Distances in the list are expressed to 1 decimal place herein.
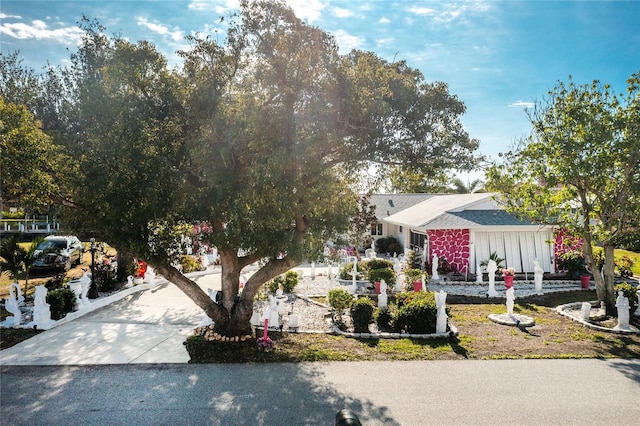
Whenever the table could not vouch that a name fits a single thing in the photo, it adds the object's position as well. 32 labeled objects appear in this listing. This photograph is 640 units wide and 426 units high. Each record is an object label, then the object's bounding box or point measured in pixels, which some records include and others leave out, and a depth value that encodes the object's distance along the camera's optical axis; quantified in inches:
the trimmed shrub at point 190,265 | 856.3
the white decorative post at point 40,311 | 470.0
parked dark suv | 789.3
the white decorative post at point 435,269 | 804.0
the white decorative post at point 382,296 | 565.0
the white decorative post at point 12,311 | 472.2
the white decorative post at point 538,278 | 697.0
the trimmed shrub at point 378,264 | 815.7
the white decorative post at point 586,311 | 518.8
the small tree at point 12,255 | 558.3
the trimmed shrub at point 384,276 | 707.4
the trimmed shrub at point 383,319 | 489.4
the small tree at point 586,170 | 494.9
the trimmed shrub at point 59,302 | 503.5
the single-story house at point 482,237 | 815.1
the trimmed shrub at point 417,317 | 462.0
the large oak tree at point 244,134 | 353.4
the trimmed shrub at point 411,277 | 703.1
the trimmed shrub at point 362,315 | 464.8
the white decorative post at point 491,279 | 676.2
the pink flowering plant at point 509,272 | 621.9
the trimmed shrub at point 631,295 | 528.6
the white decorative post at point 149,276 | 725.5
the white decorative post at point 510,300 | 529.0
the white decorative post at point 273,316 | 479.8
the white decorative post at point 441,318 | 460.0
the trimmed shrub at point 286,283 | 684.1
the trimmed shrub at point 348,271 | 813.9
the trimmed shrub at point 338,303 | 499.5
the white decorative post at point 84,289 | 558.6
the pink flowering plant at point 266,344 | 404.1
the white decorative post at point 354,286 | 716.0
